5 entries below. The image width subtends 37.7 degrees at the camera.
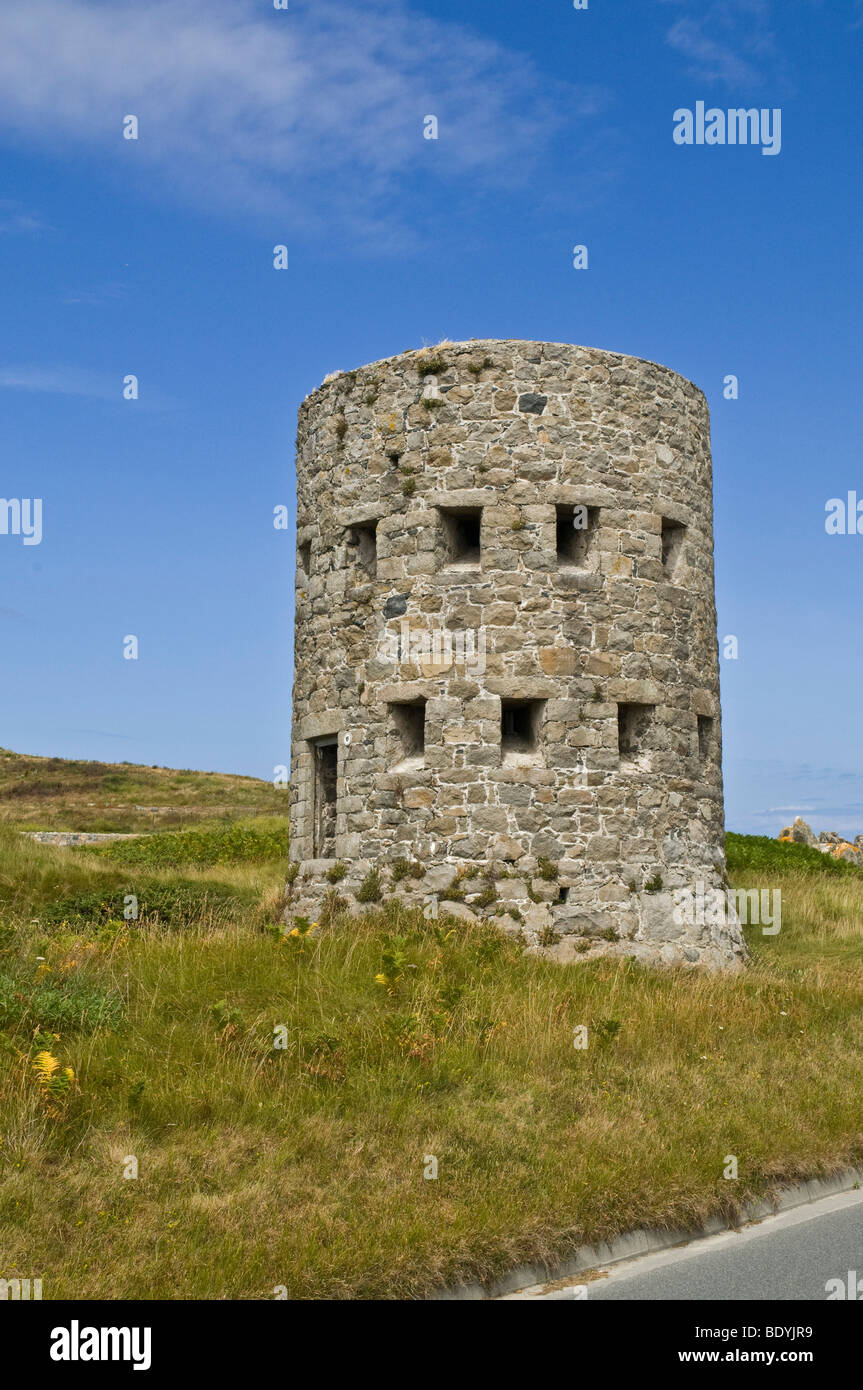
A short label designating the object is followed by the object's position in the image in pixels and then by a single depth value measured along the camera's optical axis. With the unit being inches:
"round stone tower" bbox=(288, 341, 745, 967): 553.3
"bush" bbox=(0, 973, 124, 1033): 368.8
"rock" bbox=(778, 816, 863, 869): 1352.1
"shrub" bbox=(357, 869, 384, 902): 566.3
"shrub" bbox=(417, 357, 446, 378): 585.3
